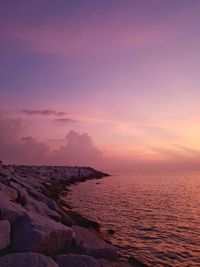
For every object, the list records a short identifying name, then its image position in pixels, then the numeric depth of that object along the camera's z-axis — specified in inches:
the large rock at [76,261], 207.0
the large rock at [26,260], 176.2
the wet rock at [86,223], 395.8
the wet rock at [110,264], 229.2
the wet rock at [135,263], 279.9
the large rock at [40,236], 213.6
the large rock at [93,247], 248.5
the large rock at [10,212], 247.5
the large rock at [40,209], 326.8
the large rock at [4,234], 207.5
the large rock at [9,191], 345.4
